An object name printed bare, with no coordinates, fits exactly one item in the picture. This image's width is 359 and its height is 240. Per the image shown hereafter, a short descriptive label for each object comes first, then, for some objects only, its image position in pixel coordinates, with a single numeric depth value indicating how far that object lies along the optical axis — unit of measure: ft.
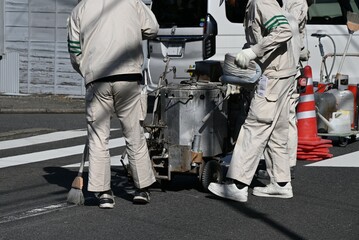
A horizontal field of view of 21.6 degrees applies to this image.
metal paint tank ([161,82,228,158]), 29.22
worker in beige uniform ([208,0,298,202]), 27.55
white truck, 48.62
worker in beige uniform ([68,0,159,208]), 26.30
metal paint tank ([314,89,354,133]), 40.45
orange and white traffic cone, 36.78
